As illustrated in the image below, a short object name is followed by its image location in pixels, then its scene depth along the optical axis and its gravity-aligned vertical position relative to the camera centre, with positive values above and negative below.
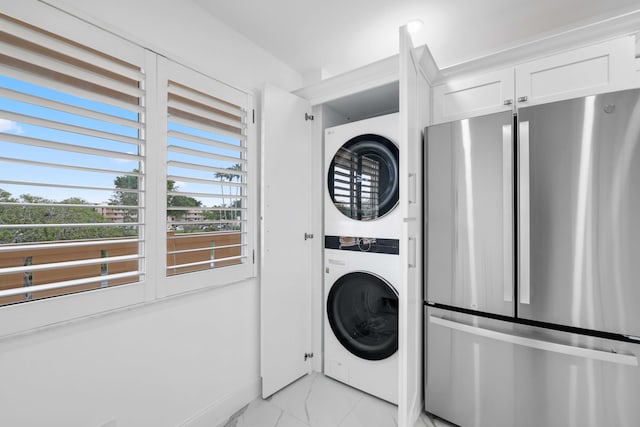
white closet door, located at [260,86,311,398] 1.95 -0.21
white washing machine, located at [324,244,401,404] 1.91 -0.74
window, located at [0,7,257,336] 1.06 +0.19
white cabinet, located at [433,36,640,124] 1.38 +0.73
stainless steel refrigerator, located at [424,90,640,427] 1.24 -0.26
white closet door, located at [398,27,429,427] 1.27 -0.06
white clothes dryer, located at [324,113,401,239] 1.91 +0.26
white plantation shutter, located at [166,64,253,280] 1.55 +0.24
